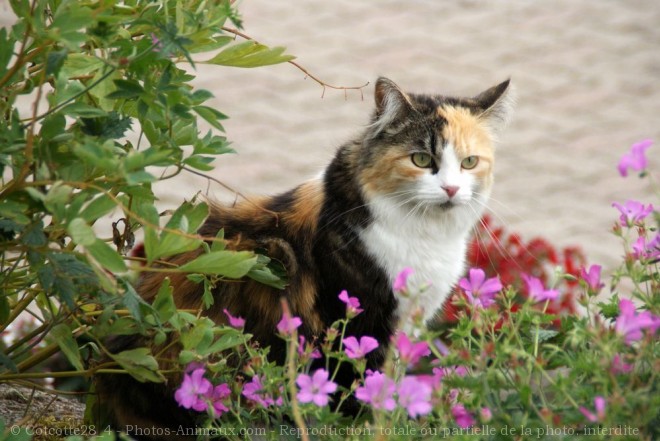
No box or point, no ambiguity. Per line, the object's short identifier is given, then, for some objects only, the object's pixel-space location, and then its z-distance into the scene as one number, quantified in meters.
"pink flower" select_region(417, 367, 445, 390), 5.06
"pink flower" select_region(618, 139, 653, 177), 5.10
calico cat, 5.31
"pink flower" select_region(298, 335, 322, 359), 5.12
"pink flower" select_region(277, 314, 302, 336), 5.08
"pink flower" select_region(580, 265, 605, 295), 5.11
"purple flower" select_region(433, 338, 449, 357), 5.17
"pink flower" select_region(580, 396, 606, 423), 5.01
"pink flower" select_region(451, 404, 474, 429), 5.09
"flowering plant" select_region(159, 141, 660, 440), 5.05
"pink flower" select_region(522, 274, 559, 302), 5.11
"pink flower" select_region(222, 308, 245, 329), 5.17
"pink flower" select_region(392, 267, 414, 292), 5.07
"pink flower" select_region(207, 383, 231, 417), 5.15
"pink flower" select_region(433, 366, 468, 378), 5.13
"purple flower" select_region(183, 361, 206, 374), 5.18
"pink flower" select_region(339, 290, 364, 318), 5.12
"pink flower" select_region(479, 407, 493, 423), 5.04
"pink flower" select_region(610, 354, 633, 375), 5.08
